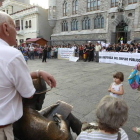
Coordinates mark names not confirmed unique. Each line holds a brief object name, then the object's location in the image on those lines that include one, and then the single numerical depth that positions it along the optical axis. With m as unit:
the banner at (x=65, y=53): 14.52
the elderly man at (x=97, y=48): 13.24
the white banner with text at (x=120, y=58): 9.82
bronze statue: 1.10
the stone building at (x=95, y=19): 18.23
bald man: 0.90
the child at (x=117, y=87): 2.90
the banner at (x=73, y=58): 13.42
